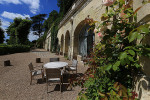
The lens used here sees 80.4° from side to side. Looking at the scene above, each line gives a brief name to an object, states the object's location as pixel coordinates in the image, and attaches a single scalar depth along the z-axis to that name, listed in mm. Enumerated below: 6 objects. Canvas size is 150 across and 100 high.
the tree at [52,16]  23616
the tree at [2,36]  19550
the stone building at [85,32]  1198
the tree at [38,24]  40306
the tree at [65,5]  15406
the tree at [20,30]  19750
